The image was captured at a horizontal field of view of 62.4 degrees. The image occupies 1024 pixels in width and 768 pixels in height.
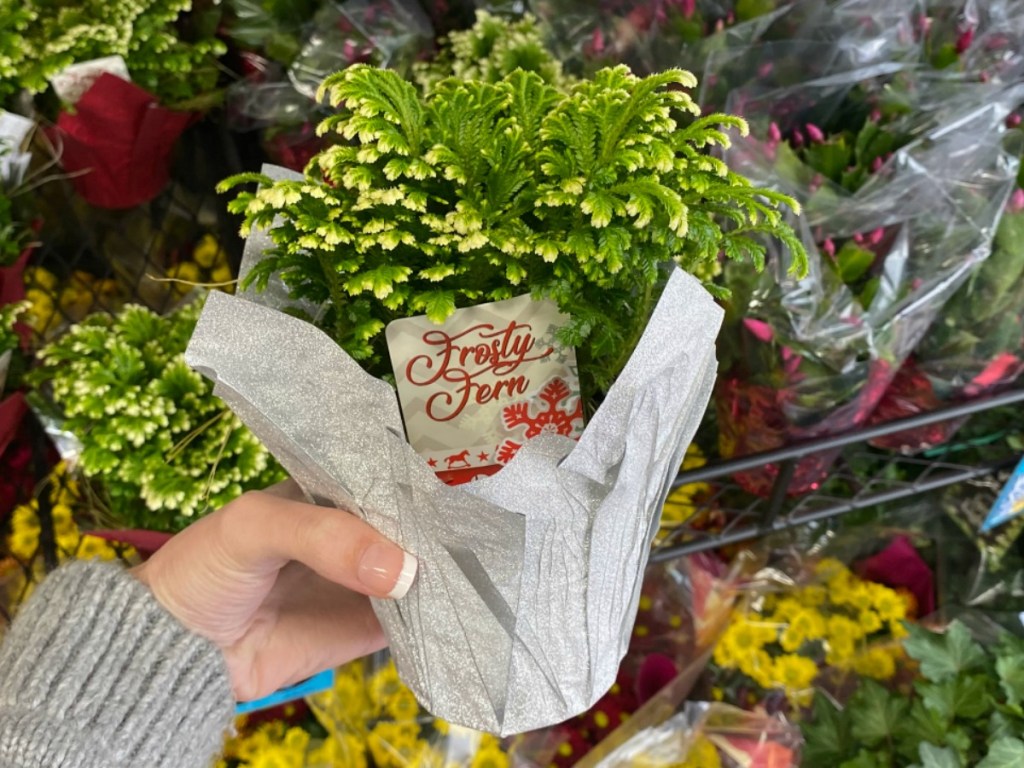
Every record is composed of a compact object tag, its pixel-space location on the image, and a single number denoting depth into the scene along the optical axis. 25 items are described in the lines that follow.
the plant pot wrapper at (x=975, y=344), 0.91
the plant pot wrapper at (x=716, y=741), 1.04
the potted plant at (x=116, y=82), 1.15
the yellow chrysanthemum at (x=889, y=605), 1.13
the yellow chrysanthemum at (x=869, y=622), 1.12
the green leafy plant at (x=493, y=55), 1.04
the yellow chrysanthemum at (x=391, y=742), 1.09
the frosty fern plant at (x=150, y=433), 0.92
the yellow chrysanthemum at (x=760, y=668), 1.11
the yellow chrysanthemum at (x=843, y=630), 1.12
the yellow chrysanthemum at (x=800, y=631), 1.13
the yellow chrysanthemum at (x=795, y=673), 1.11
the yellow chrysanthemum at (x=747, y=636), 1.13
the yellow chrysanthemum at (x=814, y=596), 1.17
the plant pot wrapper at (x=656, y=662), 1.09
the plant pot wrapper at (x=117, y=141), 1.15
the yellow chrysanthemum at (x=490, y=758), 1.08
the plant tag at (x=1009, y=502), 0.92
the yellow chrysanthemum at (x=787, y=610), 1.15
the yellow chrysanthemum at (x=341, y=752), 1.07
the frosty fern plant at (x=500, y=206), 0.52
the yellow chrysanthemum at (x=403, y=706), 1.11
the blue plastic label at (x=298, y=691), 0.91
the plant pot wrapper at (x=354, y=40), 1.17
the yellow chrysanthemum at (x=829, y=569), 1.19
